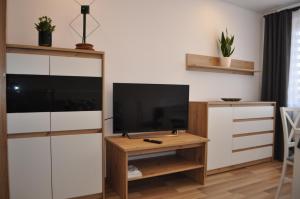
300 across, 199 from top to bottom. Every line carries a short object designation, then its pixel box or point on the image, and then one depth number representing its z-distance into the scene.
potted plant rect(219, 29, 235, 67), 3.31
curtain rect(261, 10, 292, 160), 3.49
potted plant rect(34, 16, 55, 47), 1.96
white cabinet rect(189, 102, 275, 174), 2.85
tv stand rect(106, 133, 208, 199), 2.18
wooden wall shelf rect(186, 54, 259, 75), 3.16
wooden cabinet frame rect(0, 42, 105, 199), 1.77
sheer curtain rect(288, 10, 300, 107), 3.41
